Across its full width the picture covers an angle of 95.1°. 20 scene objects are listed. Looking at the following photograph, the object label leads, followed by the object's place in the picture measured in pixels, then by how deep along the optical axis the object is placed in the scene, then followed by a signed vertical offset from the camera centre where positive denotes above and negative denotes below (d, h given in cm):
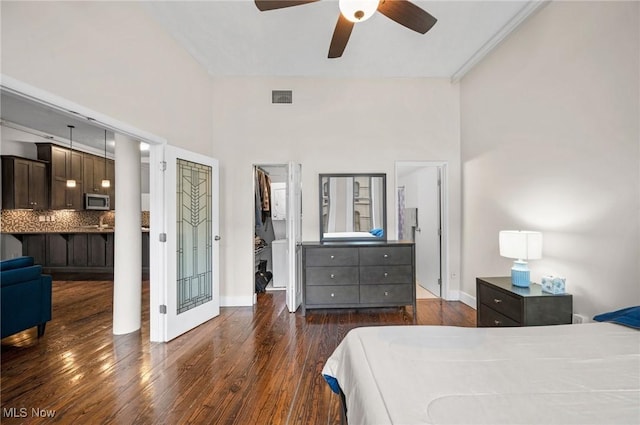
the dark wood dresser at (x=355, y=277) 369 -83
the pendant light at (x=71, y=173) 618 +86
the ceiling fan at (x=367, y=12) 188 +145
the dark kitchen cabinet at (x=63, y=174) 592 +82
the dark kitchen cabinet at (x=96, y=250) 605 -78
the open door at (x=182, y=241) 299 -33
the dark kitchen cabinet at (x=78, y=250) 607 -78
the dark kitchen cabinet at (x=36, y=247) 608 -71
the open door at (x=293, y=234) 375 -30
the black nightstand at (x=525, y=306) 225 -76
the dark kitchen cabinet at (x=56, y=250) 608 -78
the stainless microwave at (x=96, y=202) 658 +25
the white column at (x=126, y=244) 318 -34
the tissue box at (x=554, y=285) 228 -59
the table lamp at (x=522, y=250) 249 -35
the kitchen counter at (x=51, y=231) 592 -38
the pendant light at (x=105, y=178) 656 +85
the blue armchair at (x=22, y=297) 270 -82
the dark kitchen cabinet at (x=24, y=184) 539 +56
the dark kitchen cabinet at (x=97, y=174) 664 +92
